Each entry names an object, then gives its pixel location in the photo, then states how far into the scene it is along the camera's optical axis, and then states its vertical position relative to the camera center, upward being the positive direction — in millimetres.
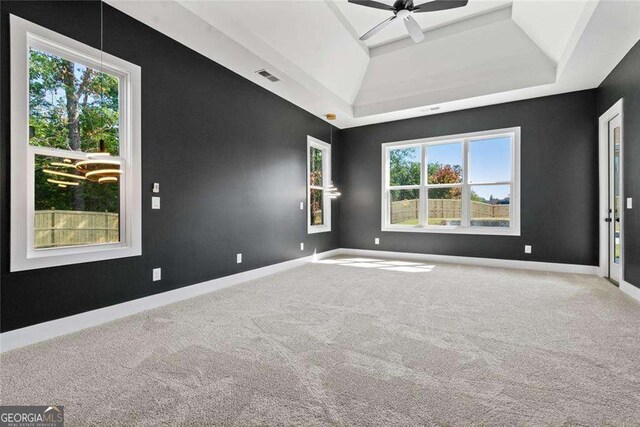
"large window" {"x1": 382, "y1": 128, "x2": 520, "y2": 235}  5250 +561
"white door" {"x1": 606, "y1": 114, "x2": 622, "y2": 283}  4031 +194
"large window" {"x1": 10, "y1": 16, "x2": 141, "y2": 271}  2223 +524
